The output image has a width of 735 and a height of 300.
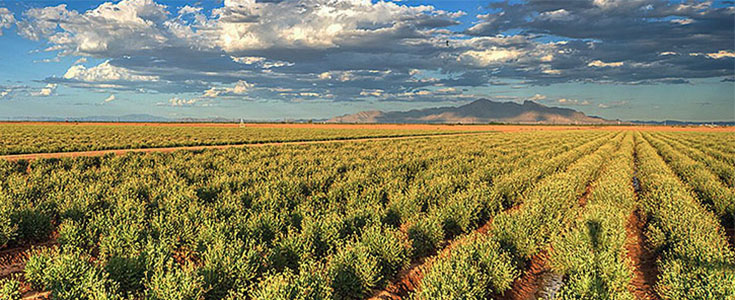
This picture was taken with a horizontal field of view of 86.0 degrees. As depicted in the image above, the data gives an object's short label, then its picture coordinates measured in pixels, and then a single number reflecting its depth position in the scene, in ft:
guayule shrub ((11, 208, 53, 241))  28.53
